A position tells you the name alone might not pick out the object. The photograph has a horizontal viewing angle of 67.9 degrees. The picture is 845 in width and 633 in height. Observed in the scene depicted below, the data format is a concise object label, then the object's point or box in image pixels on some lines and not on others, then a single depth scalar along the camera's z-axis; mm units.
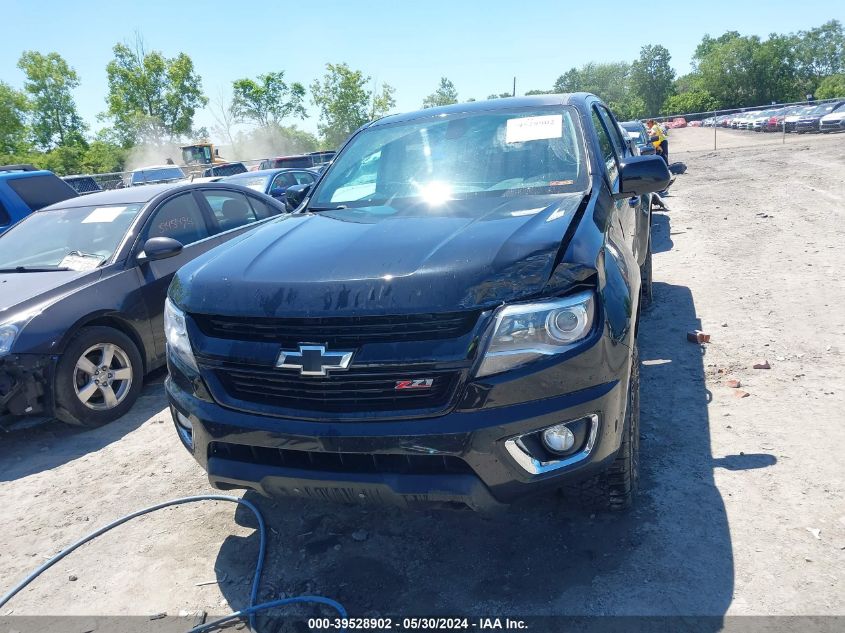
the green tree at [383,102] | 74062
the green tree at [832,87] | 72750
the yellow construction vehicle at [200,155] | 42281
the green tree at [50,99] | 61344
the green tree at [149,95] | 64812
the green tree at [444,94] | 98000
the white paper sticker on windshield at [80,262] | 4844
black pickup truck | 2137
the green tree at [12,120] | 56719
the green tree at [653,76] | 102500
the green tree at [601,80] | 118000
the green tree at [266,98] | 77625
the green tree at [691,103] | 85250
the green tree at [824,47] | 108188
